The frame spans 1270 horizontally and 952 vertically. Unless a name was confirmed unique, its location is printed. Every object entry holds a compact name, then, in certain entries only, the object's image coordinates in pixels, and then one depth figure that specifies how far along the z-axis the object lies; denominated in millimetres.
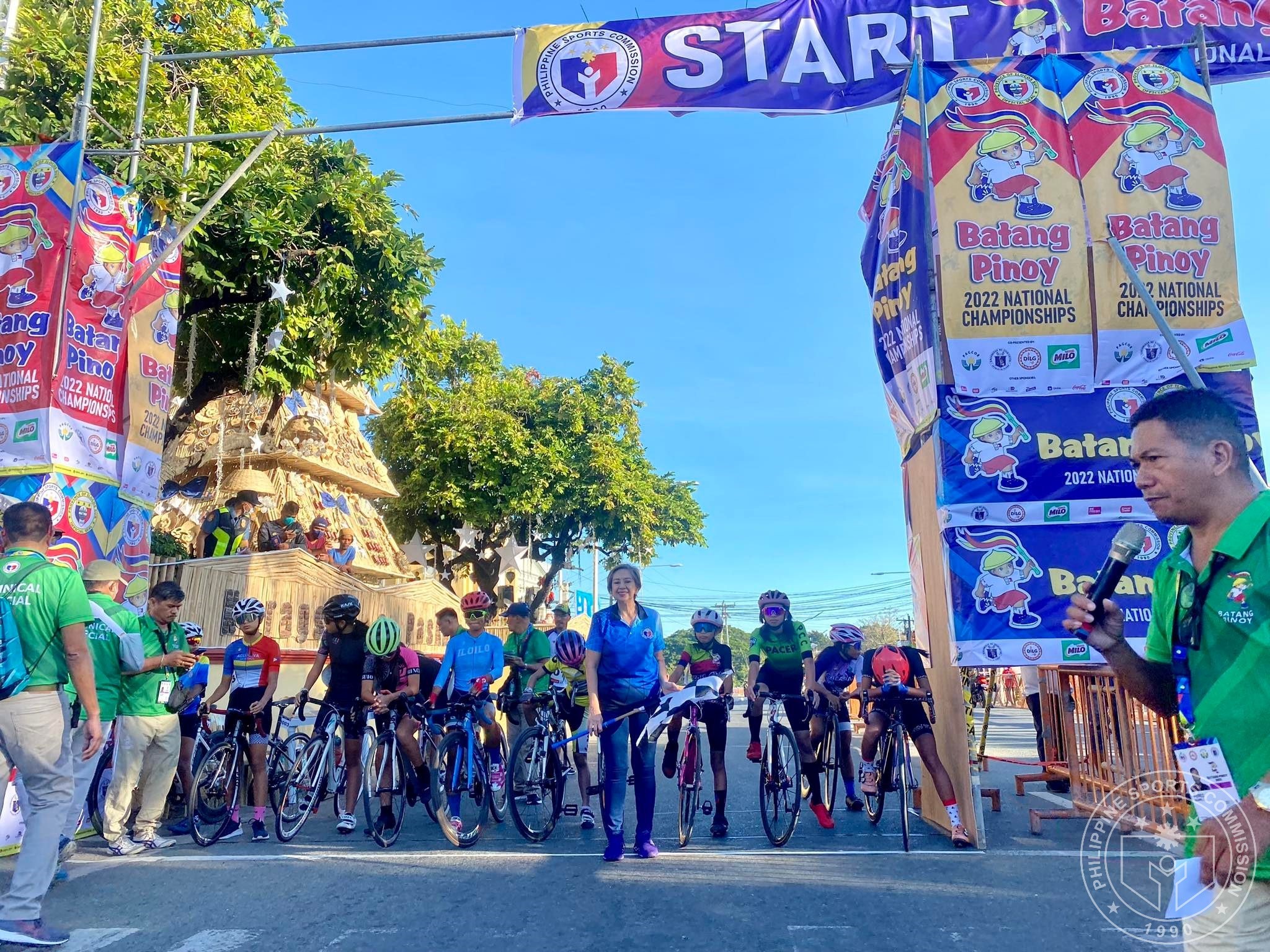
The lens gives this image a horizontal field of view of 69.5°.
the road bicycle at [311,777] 7363
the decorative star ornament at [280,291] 11953
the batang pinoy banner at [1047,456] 7379
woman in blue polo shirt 6539
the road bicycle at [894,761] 7031
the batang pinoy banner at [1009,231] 7625
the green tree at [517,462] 30703
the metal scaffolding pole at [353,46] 8211
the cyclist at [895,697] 7246
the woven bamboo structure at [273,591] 13070
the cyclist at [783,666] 7895
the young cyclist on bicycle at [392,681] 7504
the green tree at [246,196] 10367
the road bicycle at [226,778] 7320
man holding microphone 2125
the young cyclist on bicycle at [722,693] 7461
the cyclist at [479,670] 7758
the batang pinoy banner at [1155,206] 7566
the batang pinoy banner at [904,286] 7809
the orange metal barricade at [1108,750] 6715
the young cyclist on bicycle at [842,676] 8375
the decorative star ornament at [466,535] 31406
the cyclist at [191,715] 8312
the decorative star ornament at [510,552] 33719
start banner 8609
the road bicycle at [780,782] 7047
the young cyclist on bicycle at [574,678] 8570
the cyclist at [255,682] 7844
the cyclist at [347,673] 7652
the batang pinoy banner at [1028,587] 7176
